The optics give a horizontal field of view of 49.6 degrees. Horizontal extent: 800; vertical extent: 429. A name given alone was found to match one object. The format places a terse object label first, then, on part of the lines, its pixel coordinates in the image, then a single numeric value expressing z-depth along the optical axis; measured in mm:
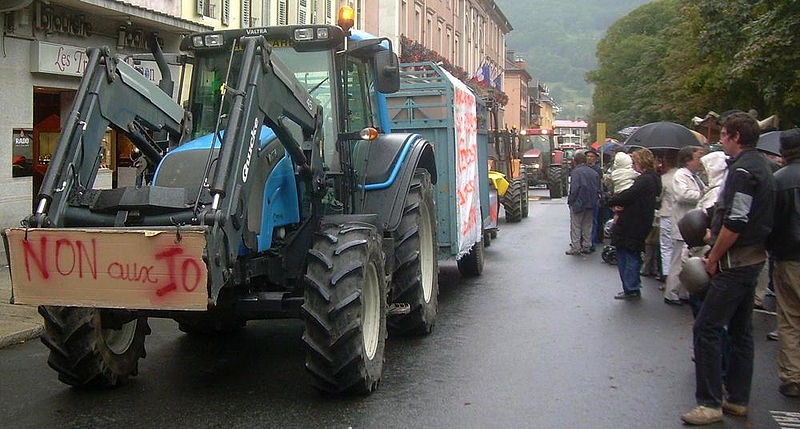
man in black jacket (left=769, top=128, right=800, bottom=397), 6023
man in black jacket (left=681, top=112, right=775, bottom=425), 5539
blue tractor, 5039
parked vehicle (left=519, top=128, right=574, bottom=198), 38156
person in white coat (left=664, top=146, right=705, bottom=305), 9883
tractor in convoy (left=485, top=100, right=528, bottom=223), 17828
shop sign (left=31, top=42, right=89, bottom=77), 13602
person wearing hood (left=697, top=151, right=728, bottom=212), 9164
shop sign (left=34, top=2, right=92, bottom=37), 13562
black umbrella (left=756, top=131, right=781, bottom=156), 8148
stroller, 14031
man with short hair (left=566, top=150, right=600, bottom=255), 14781
